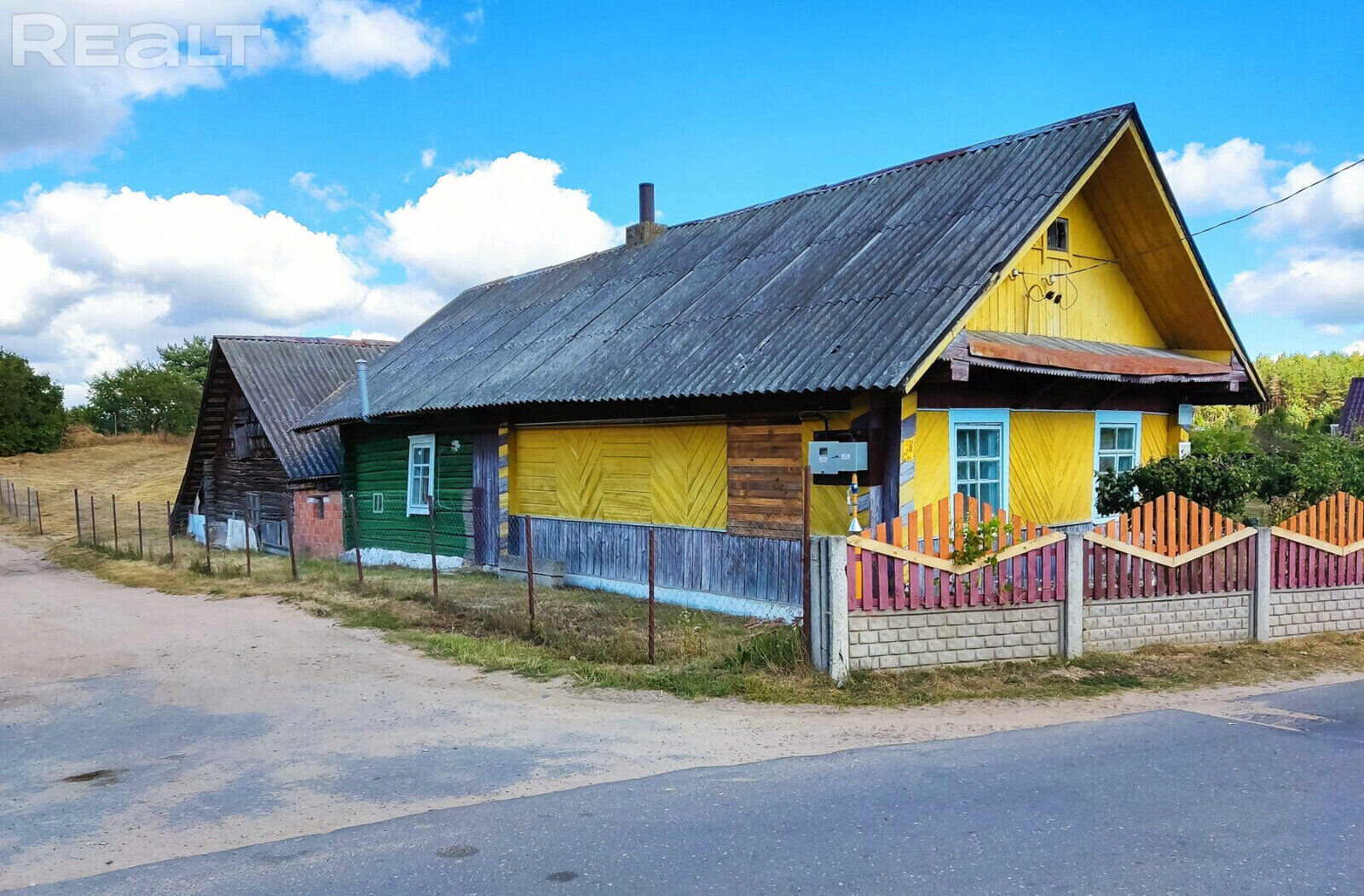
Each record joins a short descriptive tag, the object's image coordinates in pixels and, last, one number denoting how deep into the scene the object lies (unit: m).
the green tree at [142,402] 64.06
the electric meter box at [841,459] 10.66
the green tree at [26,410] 52.66
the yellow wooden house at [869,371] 11.04
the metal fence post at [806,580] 8.27
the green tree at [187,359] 73.81
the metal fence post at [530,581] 10.21
